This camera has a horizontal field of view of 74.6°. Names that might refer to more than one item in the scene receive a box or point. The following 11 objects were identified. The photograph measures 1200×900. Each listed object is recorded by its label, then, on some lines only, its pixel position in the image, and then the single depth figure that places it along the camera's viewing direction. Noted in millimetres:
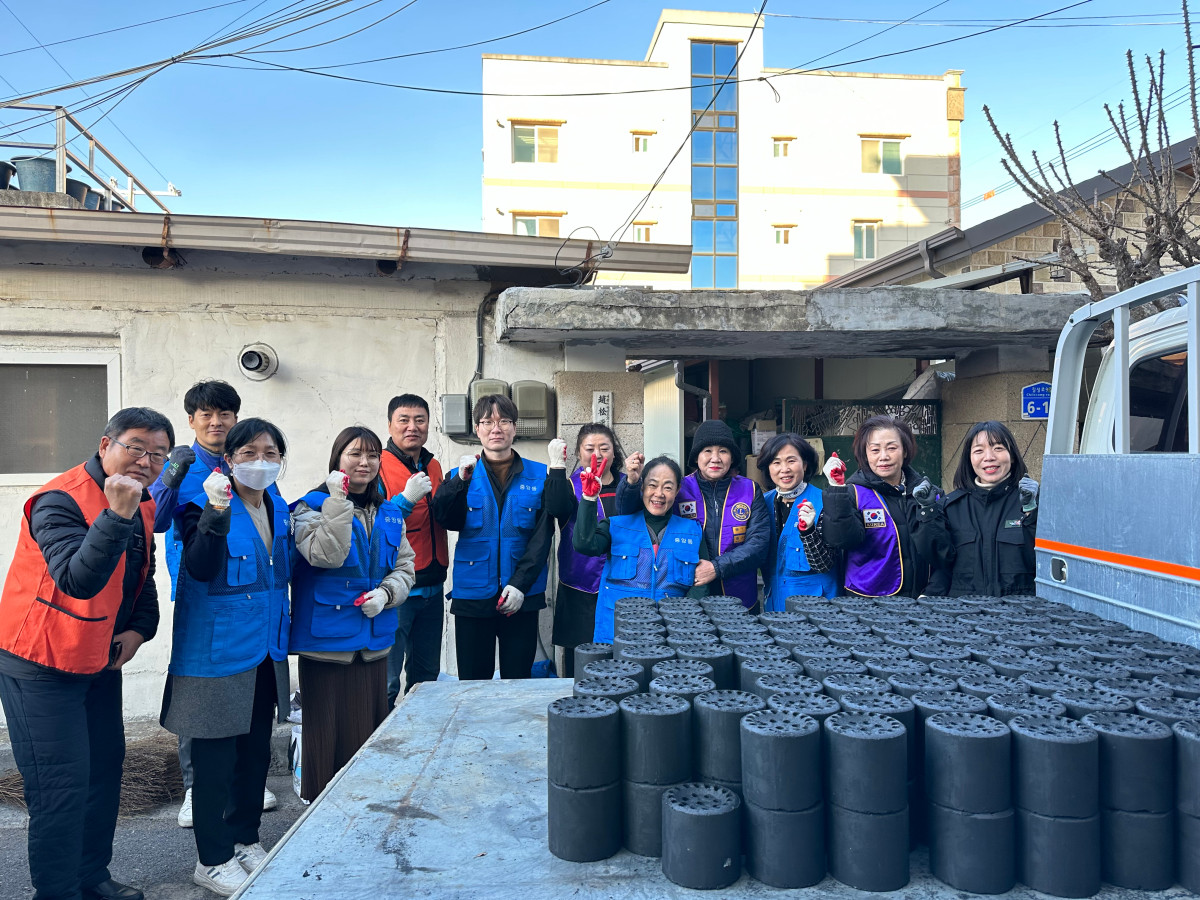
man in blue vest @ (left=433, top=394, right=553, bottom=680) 4059
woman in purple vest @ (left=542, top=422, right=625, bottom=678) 4145
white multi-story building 29172
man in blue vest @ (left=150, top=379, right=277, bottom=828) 3092
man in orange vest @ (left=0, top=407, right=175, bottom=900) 2518
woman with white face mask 2816
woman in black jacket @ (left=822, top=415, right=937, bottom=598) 3594
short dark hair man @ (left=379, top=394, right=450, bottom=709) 4137
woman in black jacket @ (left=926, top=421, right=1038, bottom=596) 3496
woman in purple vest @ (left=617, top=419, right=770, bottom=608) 3836
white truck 2354
